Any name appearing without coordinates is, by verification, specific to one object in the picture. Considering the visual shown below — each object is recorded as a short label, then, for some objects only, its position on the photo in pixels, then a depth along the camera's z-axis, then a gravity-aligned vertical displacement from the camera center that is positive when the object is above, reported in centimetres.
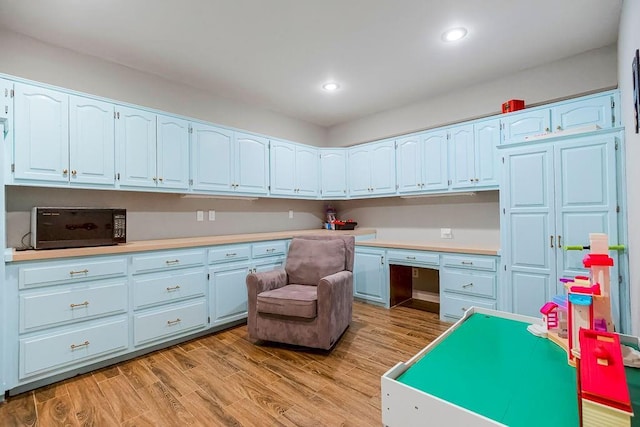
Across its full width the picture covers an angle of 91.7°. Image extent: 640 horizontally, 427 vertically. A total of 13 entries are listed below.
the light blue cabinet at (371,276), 381 -77
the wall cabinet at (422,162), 361 +64
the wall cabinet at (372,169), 408 +64
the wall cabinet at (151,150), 275 +64
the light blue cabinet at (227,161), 326 +64
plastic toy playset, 58 -32
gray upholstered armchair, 257 -69
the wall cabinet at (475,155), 322 +64
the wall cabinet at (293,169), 404 +64
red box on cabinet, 312 +110
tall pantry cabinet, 240 +3
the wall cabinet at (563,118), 262 +88
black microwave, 227 -7
